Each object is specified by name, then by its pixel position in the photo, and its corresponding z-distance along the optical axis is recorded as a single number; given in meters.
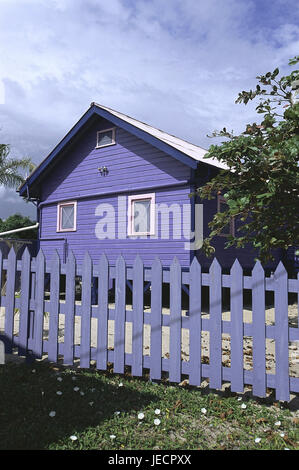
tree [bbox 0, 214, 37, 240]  29.78
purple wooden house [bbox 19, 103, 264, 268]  11.43
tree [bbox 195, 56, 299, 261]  5.68
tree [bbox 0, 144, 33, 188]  20.77
